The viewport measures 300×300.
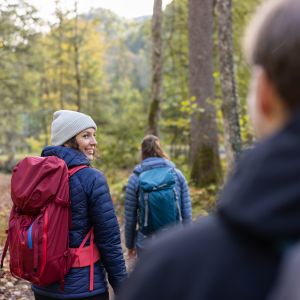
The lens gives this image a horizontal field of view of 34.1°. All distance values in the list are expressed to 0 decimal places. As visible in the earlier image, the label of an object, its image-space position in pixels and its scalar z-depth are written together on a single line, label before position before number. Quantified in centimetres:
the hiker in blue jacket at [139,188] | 512
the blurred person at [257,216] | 100
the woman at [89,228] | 337
